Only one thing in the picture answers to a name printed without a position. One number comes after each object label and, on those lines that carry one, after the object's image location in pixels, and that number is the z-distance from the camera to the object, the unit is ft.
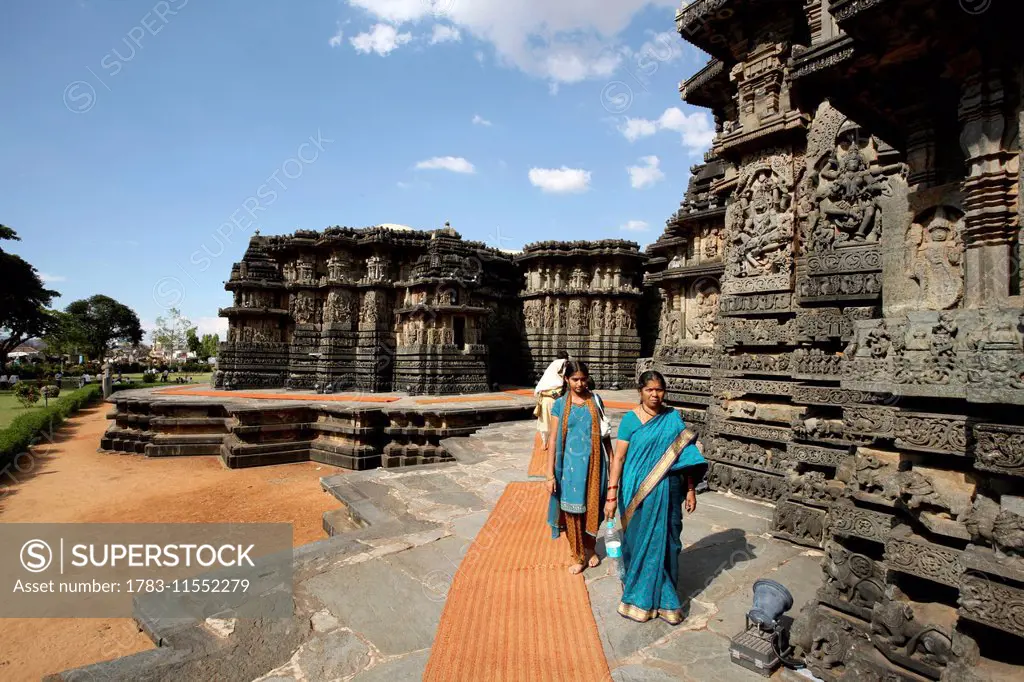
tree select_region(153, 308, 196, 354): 166.91
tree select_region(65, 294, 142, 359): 144.54
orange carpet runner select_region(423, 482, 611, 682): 8.40
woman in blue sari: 9.82
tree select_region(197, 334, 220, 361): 183.36
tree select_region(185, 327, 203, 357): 188.14
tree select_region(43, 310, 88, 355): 127.43
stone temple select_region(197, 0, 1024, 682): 7.27
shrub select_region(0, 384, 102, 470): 37.35
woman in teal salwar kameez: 12.13
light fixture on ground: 8.09
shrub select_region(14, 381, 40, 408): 63.67
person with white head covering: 16.51
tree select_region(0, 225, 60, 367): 114.01
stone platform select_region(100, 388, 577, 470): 40.11
